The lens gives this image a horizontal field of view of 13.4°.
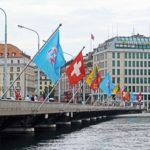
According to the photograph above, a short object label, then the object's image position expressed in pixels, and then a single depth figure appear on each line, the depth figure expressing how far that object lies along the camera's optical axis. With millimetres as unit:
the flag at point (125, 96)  169025
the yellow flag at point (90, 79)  100000
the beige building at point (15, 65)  194750
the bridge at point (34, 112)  50659
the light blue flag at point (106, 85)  119619
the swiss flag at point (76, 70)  66381
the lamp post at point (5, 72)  51231
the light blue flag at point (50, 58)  52128
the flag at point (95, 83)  99625
